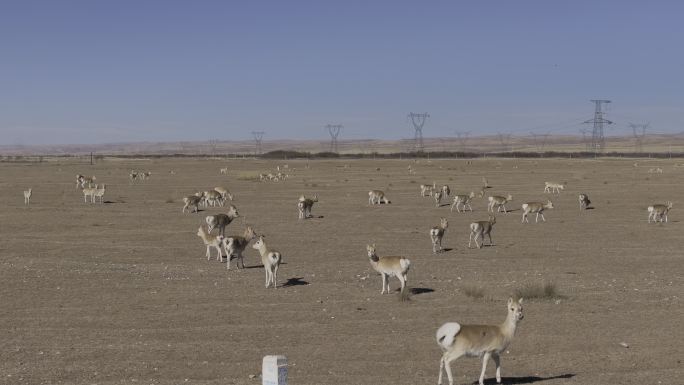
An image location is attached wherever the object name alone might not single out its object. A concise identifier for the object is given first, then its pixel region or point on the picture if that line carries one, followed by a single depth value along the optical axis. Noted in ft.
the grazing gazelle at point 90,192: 161.89
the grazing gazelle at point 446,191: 158.11
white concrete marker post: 25.18
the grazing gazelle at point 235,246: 75.20
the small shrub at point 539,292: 61.67
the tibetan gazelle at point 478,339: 36.76
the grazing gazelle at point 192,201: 139.13
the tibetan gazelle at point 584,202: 143.74
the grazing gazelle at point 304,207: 128.17
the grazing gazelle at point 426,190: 170.75
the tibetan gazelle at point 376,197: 154.20
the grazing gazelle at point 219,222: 100.63
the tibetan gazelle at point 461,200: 140.26
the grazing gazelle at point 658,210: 120.88
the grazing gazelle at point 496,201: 137.80
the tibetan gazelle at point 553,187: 182.19
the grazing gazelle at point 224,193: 161.58
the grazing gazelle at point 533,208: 123.03
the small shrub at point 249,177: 246.51
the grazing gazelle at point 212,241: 80.89
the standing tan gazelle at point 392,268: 62.49
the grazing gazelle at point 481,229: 91.66
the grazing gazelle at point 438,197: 151.98
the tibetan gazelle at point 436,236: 87.15
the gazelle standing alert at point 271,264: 65.18
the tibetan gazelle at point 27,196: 157.46
